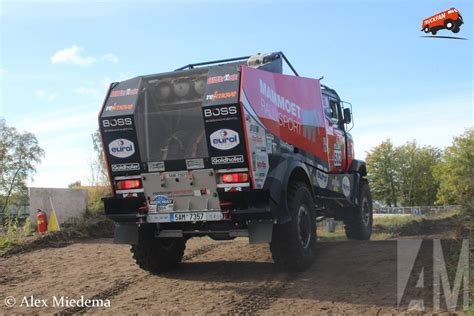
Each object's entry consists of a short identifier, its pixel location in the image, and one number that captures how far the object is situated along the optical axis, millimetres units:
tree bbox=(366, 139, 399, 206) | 61500
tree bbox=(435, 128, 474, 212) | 47156
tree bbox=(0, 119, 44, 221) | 39125
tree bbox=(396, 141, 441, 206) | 60219
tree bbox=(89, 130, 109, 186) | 16656
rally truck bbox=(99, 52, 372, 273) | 6258
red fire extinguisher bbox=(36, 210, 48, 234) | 12766
